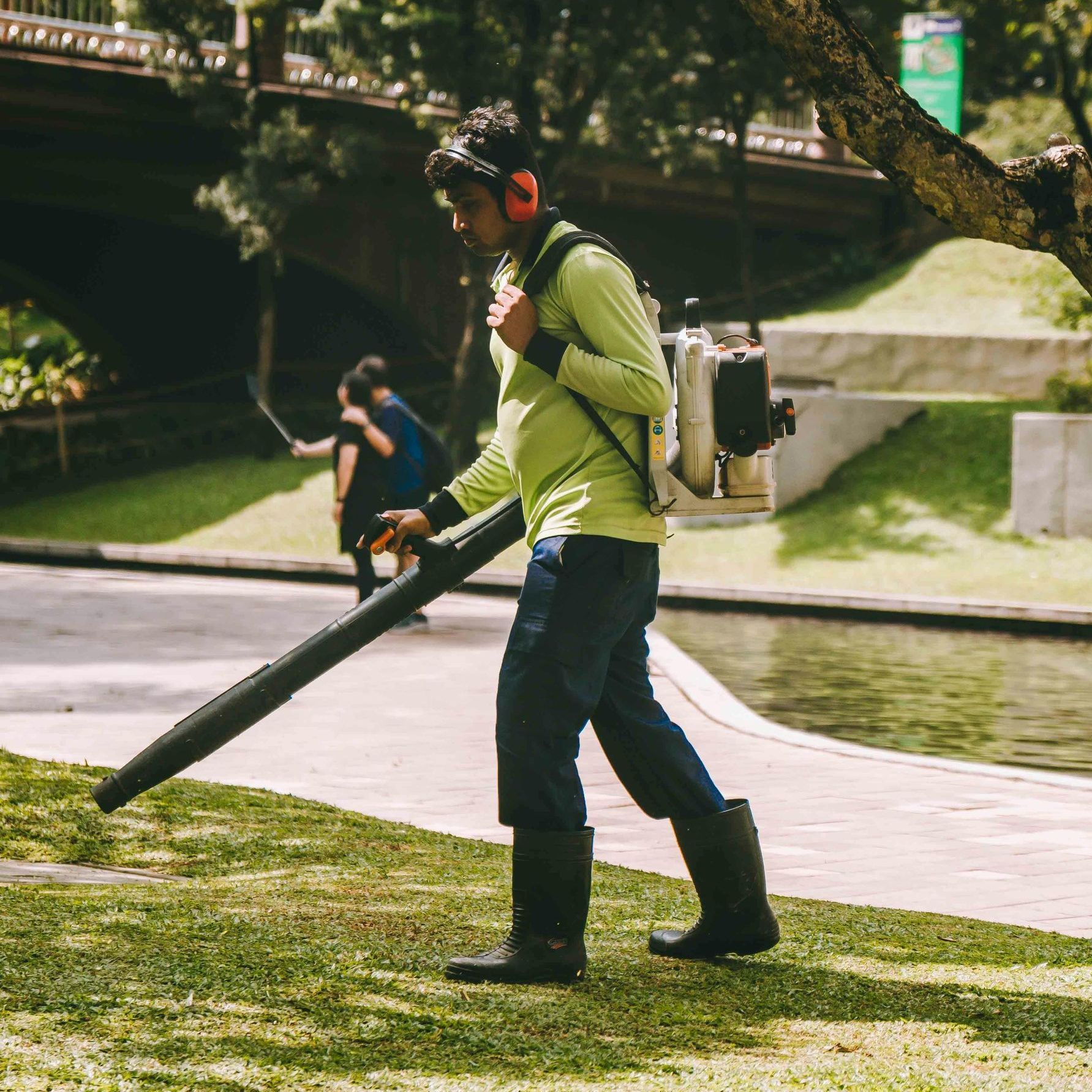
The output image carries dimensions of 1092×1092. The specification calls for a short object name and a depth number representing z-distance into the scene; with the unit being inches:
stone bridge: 1091.9
